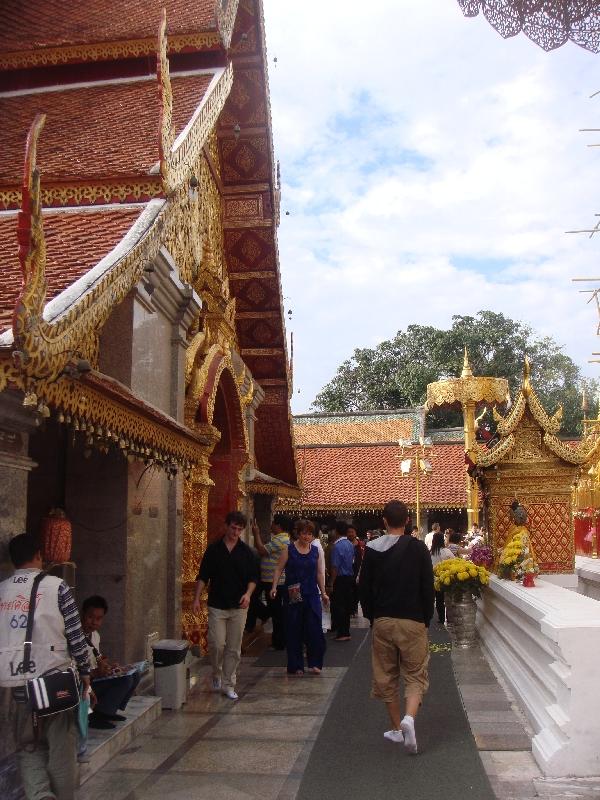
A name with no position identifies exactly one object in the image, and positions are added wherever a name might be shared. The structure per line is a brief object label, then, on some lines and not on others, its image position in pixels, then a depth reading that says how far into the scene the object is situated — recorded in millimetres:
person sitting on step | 5105
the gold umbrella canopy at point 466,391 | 20609
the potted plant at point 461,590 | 8750
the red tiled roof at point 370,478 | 22422
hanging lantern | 5109
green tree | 41719
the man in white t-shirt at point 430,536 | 13898
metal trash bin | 6219
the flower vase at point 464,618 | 8992
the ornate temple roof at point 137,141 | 5094
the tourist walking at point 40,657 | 3645
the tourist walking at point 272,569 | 9203
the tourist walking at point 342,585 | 9828
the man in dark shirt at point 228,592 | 6617
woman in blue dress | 7594
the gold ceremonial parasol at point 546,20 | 4895
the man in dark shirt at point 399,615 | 5062
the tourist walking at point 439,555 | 10880
